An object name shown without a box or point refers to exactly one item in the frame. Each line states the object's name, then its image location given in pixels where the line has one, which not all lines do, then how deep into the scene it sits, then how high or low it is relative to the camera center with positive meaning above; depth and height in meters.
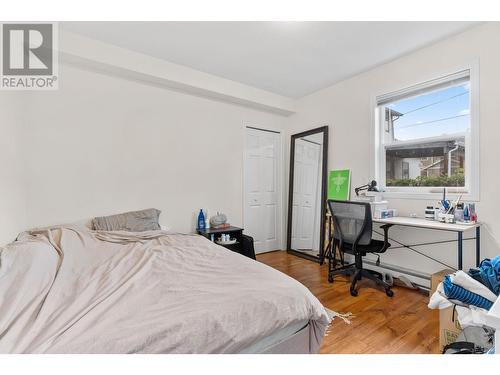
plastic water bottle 3.18 -0.46
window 2.35 +0.57
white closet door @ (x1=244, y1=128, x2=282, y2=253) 3.79 -0.02
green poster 3.20 +0.06
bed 0.83 -0.51
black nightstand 3.08 -0.67
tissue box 2.60 -0.27
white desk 1.98 -0.32
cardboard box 1.51 -0.90
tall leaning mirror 3.53 -0.08
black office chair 2.42 -0.50
